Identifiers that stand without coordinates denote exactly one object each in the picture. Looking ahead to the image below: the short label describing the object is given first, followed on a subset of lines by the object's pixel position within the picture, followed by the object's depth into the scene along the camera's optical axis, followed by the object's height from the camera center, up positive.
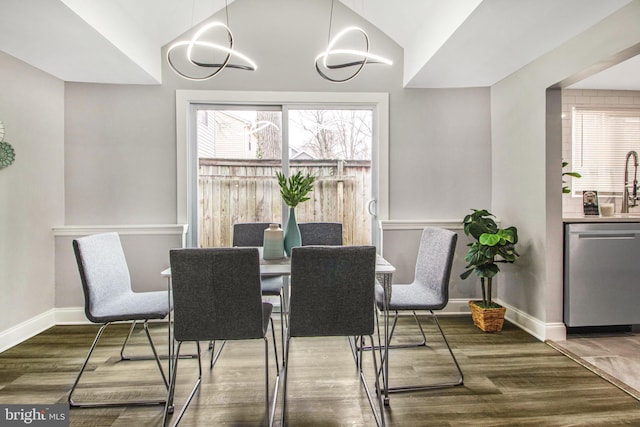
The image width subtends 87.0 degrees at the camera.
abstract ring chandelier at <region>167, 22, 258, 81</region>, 3.06 +1.38
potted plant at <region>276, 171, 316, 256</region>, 2.10 +0.09
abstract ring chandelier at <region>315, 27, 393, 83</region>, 1.99 +0.96
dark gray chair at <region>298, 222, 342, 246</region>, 2.64 -0.17
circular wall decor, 2.41 +0.44
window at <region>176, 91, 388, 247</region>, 3.17 +0.54
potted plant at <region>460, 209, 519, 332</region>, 2.70 -0.35
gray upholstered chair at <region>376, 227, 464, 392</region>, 1.96 -0.47
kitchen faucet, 3.23 +0.22
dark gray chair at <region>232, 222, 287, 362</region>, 2.66 -0.19
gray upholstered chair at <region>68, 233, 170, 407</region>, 1.81 -0.47
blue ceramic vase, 2.17 -0.15
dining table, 1.78 -0.33
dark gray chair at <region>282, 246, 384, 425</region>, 1.56 -0.38
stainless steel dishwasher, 2.56 -0.46
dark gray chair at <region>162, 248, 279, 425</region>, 1.52 -0.38
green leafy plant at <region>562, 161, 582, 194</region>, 2.73 +0.18
